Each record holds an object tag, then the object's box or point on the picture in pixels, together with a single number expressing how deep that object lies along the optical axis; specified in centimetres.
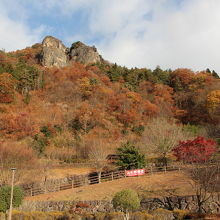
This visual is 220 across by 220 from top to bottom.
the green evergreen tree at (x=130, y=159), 2527
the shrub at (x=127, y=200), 1280
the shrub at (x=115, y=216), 1377
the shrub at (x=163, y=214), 1342
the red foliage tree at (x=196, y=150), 1904
